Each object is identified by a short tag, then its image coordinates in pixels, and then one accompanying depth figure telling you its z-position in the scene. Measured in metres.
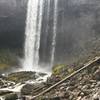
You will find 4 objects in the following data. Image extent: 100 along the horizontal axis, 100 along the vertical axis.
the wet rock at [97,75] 15.83
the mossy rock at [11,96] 17.85
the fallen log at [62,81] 15.82
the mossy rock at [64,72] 20.22
